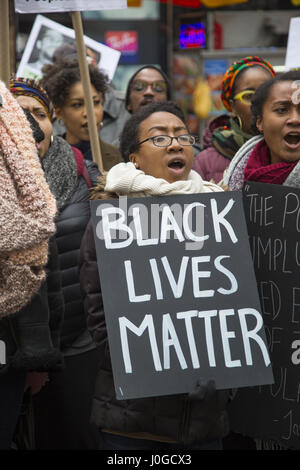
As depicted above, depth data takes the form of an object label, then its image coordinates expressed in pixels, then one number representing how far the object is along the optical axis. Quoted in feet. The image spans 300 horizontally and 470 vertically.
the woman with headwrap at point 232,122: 27.99
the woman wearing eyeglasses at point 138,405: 18.22
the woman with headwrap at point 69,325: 23.09
